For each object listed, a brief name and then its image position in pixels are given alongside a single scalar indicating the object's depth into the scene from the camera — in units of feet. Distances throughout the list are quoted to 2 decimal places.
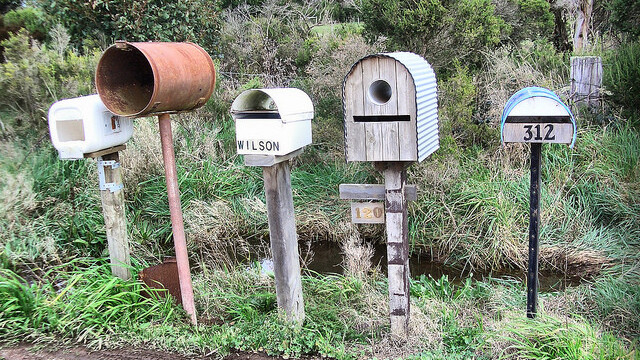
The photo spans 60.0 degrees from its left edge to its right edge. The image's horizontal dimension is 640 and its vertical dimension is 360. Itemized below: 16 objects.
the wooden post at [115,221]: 12.88
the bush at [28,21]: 33.73
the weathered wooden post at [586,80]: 20.48
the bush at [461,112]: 19.22
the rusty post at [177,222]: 12.11
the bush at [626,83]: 19.80
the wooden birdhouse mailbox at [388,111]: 10.03
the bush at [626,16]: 23.04
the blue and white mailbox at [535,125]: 9.75
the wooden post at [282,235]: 11.50
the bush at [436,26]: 20.07
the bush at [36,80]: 20.59
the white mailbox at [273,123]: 10.84
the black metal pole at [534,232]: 10.41
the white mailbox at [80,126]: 11.80
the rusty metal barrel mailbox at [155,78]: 10.73
